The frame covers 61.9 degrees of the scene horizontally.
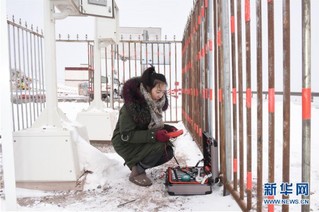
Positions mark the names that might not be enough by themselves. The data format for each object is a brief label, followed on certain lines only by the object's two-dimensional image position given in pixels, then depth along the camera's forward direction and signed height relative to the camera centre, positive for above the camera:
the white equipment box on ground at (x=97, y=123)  4.02 -0.53
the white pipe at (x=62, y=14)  2.20 +0.62
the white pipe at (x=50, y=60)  2.16 +0.24
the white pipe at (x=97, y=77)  4.11 +0.18
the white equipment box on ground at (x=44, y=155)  2.13 -0.53
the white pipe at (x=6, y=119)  1.43 -0.16
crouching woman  2.26 -0.34
